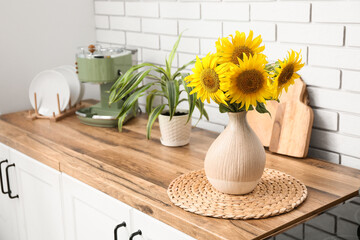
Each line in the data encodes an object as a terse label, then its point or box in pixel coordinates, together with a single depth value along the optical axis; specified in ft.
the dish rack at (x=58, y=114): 7.65
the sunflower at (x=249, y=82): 3.94
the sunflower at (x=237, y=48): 4.08
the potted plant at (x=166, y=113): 6.05
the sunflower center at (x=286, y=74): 4.09
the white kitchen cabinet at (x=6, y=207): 7.07
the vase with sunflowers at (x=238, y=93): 3.98
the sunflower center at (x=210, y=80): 4.05
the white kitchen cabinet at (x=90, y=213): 4.99
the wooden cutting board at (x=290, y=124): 5.56
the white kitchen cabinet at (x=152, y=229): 4.28
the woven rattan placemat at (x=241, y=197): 4.20
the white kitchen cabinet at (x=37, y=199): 6.15
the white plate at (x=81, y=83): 8.21
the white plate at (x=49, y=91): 7.85
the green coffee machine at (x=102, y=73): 7.10
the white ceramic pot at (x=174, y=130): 6.14
